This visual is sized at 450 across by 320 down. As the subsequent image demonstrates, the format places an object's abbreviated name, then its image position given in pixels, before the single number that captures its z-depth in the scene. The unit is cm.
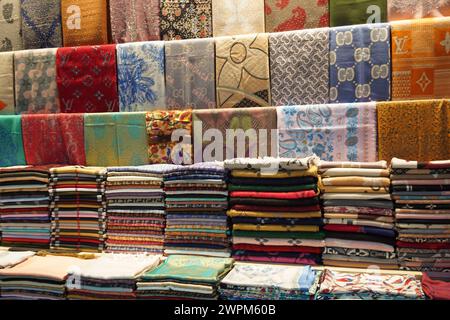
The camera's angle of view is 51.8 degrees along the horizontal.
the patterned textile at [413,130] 203
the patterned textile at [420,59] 209
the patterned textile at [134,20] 251
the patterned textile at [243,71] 232
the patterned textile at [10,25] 271
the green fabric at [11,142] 260
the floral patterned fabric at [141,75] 246
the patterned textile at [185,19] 245
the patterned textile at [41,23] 265
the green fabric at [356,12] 221
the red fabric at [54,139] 253
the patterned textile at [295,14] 229
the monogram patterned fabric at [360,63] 216
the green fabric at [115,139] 244
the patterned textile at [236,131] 228
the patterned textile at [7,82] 267
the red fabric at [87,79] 252
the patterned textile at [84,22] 256
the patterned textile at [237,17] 238
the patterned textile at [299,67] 225
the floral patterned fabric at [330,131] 214
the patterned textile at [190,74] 240
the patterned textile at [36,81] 261
